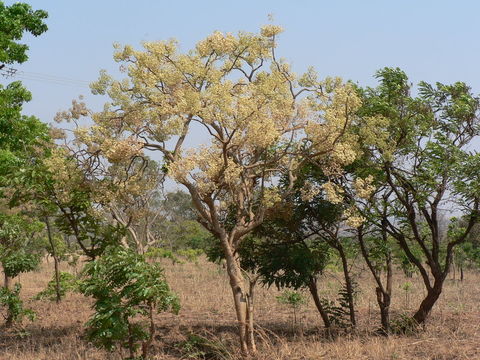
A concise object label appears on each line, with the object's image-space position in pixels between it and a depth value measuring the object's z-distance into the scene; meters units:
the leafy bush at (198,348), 11.77
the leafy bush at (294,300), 16.13
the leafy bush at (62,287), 18.56
